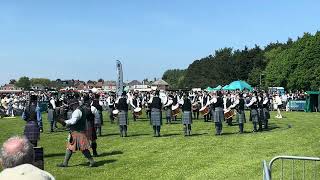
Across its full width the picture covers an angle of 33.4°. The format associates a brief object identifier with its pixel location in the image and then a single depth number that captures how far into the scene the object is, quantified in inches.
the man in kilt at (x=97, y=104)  850.7
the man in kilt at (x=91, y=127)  578.0
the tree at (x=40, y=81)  6350.9
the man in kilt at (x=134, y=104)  1200.3
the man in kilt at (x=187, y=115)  798.5
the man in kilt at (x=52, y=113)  972.6
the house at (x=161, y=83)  6407.5
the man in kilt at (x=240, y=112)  825.5
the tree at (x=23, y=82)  6128.9
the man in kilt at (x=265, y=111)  891.7
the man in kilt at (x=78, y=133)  495.5
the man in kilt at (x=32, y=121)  533.3
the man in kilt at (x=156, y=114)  786.8
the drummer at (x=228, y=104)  977.4
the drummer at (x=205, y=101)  1118.6
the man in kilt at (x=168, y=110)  1103.6
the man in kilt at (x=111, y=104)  1159.8
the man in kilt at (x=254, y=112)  848.9
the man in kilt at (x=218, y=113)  795.4
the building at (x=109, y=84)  6112.2
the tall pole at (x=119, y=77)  1492.4
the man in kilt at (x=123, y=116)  799.1
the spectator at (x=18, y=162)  163.0
